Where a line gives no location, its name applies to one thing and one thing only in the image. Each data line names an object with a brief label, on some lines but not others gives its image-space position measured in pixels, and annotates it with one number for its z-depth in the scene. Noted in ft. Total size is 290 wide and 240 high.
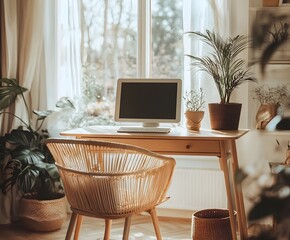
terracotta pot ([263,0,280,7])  10.11
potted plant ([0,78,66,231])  10.49
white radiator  11.23
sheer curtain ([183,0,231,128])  10.89
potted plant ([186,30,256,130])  9.61
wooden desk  8.75
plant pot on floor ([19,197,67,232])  10.74
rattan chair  7.34
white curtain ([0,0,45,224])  11.44
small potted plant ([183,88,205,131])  9.77
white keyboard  9.27
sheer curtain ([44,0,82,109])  12.14
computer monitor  9.66
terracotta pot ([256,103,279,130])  9.89
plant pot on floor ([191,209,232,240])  9.23
